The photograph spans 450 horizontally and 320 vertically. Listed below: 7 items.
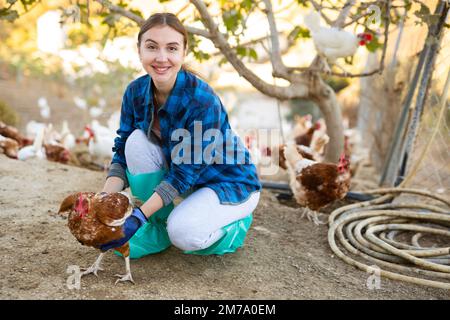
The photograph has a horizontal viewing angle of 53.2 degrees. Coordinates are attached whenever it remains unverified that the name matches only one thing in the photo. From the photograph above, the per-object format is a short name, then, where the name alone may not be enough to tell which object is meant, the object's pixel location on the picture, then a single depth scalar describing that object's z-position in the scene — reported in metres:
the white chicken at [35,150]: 3.84
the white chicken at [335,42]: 3.09
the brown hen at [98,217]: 1.66
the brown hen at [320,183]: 2.84
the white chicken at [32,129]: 4.60
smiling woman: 1.86
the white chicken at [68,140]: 4.53
